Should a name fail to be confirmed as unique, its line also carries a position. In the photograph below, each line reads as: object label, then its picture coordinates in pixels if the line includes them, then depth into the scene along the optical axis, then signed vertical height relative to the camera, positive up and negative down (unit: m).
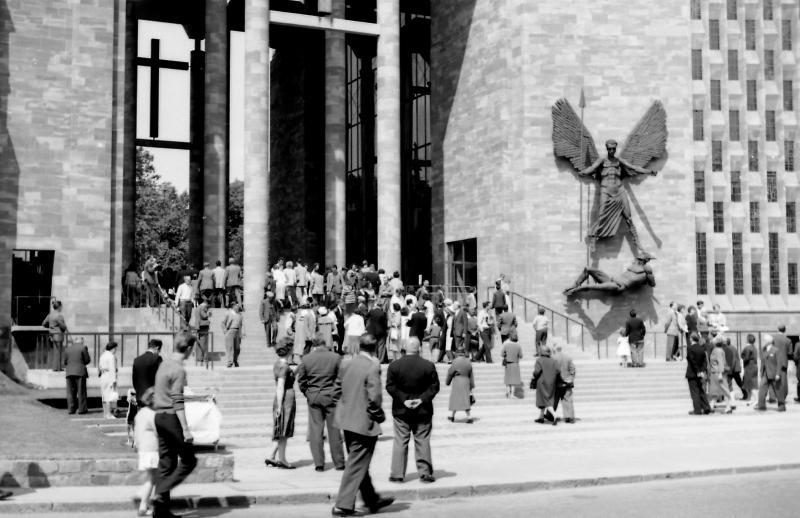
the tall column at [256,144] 33.03 +5.25
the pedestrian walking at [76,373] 19.86 -1.34
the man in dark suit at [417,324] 24.62 -0.51
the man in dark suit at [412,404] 12.75 -1.27
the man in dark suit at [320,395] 13.78 -1.25
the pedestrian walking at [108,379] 19.05 -1.39
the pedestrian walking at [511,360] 22.84 -1.30
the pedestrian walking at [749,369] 24.28 -1.64
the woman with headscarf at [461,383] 19.78 -1.56
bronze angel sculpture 34.69 +4.66
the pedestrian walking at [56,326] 23.92 -0.51
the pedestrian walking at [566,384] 20.48 -1.64
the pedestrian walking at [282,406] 13.95 -1.42
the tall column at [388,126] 35.59 +6.21
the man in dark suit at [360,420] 10.74 -1.29
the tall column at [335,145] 38.41 +5.96
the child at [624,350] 29.00 -1.37
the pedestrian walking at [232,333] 24.38 -0.70
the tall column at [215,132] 37.72 +6.38
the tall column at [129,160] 38.62 +5.69
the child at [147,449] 10.38 -1.47
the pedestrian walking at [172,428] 10.44 -1.29
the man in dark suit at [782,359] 22.95 -1.30
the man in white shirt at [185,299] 27.06 +0.13
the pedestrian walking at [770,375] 22.80 -1.66
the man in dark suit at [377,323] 23.41 -0.46
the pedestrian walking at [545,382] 20.17 -1.59
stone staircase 19.09 -2.23
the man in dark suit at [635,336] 28.36 -0.95
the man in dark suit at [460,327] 25.75 -0.62
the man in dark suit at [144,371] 14.71 -0.97
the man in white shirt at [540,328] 27.88 -0.71
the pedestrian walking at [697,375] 21.58 -1.56
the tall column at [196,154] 45.75 +7.10
